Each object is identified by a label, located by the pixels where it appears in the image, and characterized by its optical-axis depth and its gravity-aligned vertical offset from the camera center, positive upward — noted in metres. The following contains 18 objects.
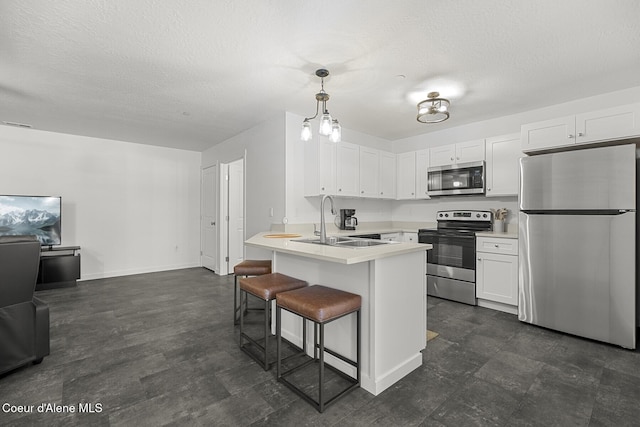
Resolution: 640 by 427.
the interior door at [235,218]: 5.48 -0.04
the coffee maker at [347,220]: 4.32 -0.06
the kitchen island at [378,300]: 1.90 -0.58
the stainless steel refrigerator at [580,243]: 2.57 -0.25
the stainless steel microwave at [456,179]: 3.96 +0.52
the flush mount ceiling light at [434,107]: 3.25 +1.21
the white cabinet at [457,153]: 4.02 +0.90
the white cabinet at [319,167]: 3.84 +0.64
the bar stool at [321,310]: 1.71 -0.58
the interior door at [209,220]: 5.69 -0.09
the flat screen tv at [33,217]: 4.26 -0.02
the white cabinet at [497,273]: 3.35 -0.67
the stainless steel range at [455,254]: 3.71 -0.50
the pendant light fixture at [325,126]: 2.38 +0.75
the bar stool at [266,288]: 2.12 -0.54
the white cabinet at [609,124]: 2.65 +0.86
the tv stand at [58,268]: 4.29 -0.77
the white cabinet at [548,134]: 2.96 +0.85
